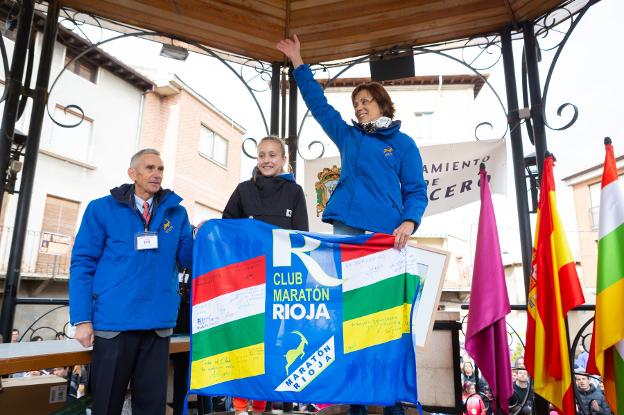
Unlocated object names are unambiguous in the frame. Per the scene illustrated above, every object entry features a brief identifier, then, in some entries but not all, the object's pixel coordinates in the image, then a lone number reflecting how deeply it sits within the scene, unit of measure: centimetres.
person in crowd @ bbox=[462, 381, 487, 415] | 296
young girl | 231
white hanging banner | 358
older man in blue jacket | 177
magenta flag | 237
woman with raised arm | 189
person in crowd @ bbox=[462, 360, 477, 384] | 454
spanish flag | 223
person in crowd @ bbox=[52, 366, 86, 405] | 364
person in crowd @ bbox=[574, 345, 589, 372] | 433
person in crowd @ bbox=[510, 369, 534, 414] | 347
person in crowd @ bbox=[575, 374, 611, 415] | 319
